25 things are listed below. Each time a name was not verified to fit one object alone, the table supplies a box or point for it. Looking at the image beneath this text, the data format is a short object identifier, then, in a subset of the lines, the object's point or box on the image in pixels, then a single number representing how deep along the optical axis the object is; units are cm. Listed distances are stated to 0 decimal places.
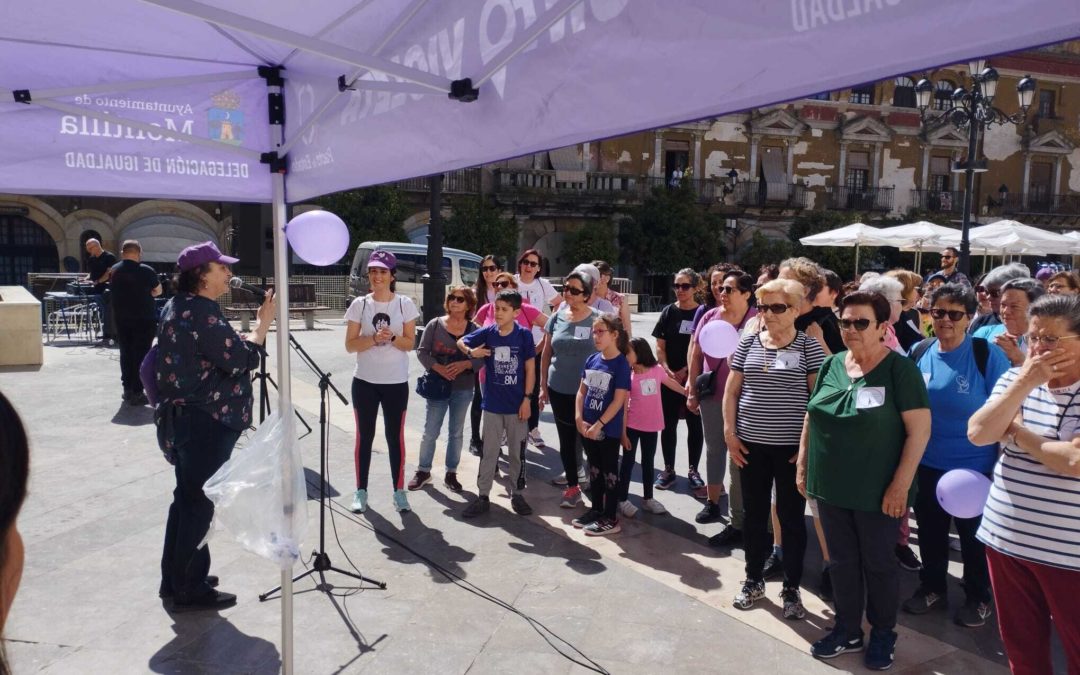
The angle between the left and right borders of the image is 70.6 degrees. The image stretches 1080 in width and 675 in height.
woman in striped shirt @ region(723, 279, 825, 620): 399
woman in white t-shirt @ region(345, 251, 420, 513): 539
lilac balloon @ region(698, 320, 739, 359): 488
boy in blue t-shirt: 547
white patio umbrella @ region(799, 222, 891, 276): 1649
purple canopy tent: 154
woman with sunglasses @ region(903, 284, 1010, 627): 396
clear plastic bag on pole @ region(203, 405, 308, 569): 326
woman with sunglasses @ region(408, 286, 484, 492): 586
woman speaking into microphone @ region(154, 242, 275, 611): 379
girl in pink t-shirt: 554
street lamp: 1288
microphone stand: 432
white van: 1825
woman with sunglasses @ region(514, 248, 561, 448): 742
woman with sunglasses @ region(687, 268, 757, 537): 526
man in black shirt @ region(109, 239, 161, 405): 864
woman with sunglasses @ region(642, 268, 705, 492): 611
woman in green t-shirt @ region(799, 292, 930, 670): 335
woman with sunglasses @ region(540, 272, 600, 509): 558
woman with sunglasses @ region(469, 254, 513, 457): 706
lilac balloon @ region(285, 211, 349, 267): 333
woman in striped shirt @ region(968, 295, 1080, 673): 262
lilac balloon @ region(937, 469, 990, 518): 338
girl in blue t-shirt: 506
